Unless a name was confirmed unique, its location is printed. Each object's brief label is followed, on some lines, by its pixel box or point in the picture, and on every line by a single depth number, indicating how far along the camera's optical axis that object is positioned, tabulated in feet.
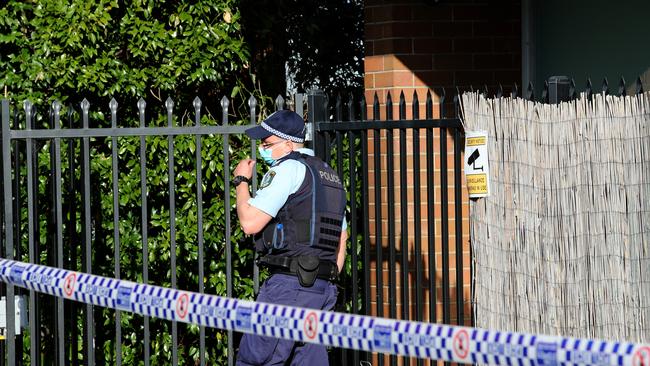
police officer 33.68
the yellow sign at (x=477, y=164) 34.42
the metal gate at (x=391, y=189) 36.58
